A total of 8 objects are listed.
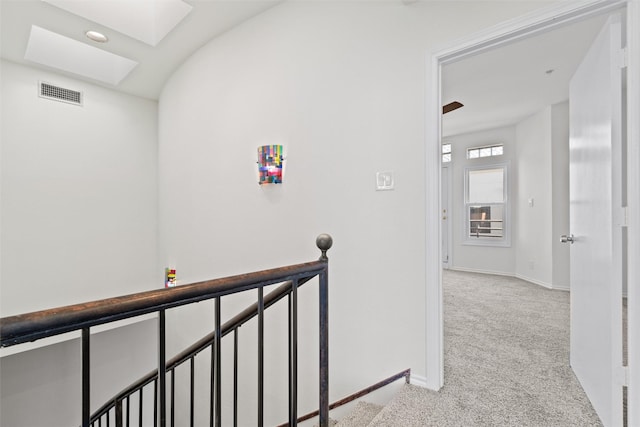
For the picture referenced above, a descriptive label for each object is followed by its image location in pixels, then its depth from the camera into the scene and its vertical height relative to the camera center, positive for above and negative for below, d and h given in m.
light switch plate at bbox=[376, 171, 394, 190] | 1.89 +0.19
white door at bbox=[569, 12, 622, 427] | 1.40 -0.10
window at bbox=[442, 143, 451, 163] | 5.95 +1.12
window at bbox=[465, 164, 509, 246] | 5.31 +0.10
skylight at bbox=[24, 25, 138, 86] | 3.12 +1.72
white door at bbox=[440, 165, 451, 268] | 5.91 -0.15
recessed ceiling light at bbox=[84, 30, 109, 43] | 2.84 +1.67
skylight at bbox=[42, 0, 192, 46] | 2.59 +1.78
